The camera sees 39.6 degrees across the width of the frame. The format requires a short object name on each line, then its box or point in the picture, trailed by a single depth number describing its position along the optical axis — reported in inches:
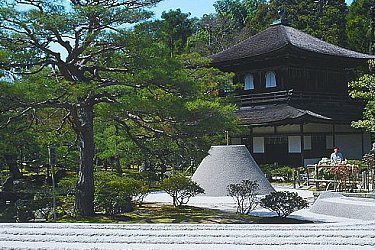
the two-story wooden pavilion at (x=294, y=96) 990.4
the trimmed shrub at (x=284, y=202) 486.9
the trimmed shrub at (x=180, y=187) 563.8
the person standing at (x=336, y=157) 718.5
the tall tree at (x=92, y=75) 428.8
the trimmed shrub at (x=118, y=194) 514.6
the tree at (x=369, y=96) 703.1
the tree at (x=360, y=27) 1373.0
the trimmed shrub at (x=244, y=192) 533.6
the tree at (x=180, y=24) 1723.1
